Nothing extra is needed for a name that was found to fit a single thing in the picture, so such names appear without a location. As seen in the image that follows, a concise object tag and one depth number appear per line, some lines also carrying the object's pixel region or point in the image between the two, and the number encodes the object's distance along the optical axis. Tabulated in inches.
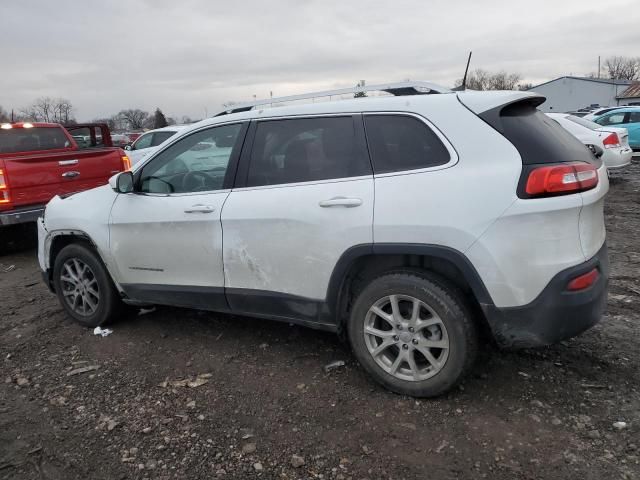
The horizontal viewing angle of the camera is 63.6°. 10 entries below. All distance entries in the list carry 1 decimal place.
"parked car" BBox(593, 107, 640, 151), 676.1
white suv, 106.4
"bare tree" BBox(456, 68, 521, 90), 2939.7
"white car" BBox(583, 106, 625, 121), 741.1
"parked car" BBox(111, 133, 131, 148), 1209.4
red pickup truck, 257.1
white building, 2303.2
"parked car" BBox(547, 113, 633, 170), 432.5
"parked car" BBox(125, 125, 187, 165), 491.2
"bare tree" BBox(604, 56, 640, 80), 3654.0
